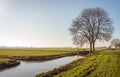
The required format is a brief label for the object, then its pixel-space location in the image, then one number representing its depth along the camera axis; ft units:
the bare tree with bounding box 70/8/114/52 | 75.49
